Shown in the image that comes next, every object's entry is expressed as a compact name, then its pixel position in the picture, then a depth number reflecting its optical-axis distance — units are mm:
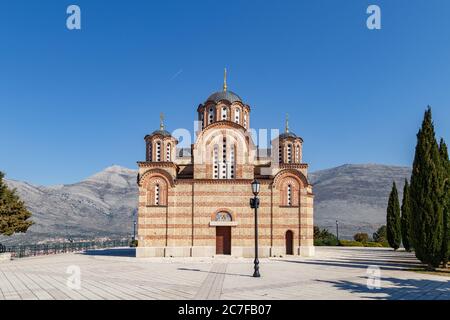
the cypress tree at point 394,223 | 42562
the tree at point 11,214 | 28156
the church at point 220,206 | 31078
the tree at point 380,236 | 59094
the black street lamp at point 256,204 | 18688
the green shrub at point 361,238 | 57091
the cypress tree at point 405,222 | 36531
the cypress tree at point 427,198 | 21812
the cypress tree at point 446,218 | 21781
